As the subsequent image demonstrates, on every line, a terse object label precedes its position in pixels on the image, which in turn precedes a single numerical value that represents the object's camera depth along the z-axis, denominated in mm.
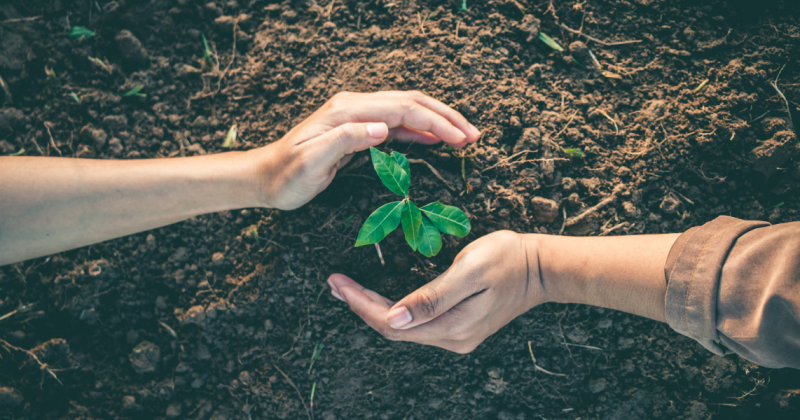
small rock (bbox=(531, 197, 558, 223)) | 666
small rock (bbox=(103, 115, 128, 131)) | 712
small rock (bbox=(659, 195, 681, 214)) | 668
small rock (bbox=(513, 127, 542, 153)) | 674
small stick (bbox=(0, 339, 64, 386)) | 691
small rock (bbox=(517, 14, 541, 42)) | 691
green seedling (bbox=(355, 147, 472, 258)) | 605
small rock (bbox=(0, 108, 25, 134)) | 710
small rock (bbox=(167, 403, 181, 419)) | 694
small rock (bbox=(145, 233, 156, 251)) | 700
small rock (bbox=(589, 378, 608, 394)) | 679
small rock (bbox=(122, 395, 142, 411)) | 694
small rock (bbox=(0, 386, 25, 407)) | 683
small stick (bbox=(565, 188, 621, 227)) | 670
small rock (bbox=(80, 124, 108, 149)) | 707
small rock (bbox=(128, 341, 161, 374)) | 696
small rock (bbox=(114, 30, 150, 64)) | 714
